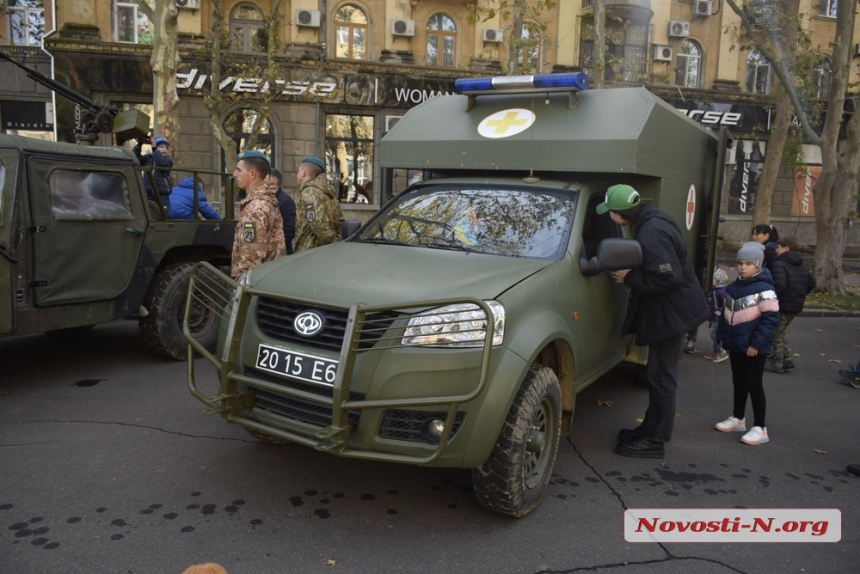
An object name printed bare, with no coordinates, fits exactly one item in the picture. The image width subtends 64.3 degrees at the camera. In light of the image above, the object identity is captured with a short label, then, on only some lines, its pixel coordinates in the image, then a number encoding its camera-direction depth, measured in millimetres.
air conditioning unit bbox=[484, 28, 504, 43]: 20969
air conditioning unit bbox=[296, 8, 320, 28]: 19375
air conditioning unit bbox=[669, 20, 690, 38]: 22484
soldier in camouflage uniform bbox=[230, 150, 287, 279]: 5406
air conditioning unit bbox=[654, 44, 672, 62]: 22469
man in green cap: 4391
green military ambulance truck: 3258
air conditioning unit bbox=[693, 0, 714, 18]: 22875
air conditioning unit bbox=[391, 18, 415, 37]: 19984
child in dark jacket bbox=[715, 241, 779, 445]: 4906
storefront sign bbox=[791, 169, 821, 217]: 24531
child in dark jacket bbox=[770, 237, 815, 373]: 6949
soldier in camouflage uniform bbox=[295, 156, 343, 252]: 6566
